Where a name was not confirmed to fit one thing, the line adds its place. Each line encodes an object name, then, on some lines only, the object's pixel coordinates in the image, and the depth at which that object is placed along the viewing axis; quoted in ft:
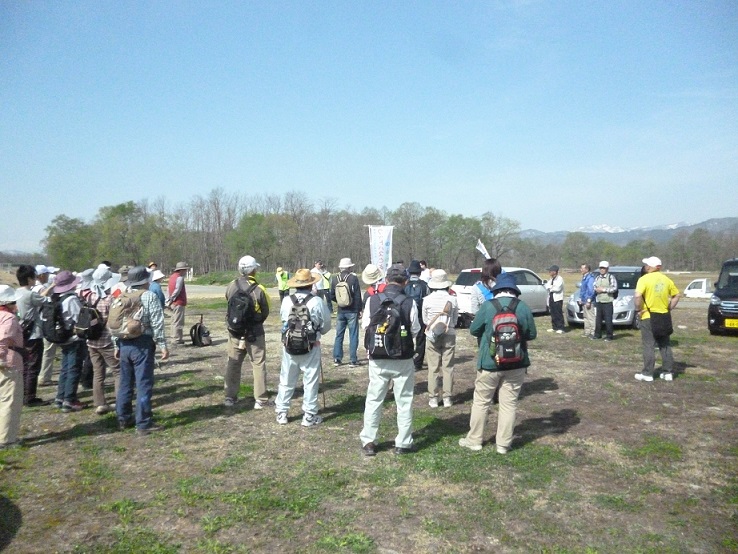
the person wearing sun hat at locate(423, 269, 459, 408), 22.90
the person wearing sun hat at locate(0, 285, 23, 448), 17.81
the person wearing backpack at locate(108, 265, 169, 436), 19.81
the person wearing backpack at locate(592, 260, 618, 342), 40.40
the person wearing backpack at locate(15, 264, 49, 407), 23.29
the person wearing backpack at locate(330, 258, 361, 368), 31.15
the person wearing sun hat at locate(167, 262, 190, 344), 39.14
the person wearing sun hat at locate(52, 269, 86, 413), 21.84
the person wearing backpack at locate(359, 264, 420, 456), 17.07
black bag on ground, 40.45
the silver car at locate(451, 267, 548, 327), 50.08
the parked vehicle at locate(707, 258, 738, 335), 42.16
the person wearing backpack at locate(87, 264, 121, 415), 22.34
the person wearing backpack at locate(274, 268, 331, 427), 19.88
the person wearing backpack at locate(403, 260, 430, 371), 29.07
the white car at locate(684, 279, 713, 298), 94.53
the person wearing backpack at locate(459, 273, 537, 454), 17.25
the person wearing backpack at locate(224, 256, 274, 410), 22.11
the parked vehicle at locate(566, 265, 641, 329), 45.93
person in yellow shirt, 26.99
